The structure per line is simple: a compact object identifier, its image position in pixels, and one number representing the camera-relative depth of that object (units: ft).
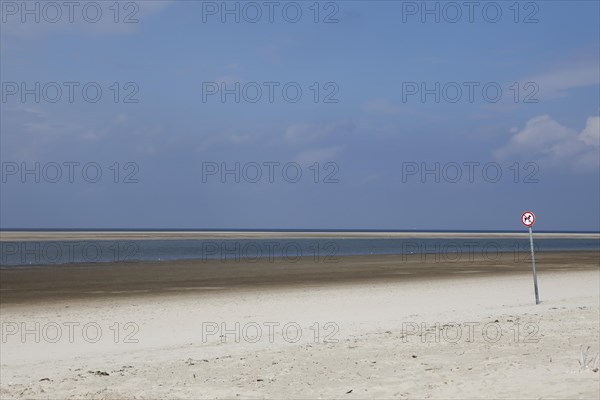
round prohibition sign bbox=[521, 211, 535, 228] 86.02
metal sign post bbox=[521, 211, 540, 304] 85.21
